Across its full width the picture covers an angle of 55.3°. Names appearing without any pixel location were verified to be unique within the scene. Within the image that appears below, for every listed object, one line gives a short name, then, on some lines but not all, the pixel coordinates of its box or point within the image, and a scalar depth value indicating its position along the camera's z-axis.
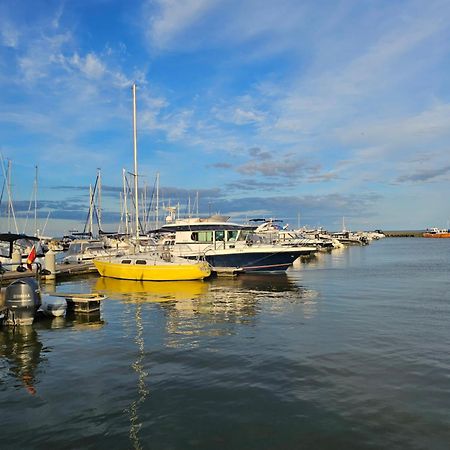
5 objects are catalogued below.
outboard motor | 14.70
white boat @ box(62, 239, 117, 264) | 41.59
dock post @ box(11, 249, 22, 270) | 33.57
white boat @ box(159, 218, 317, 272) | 33.03
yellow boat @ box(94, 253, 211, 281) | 27.88
